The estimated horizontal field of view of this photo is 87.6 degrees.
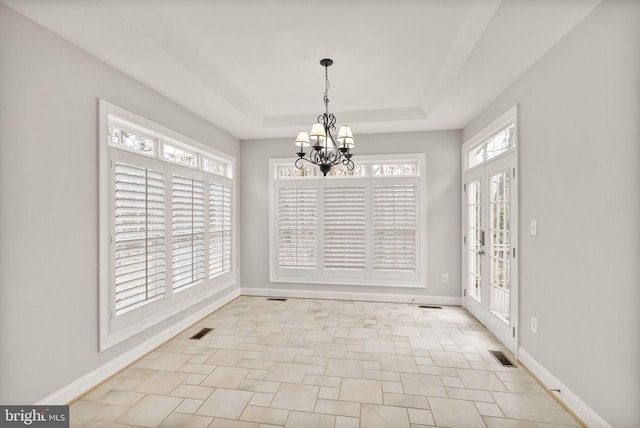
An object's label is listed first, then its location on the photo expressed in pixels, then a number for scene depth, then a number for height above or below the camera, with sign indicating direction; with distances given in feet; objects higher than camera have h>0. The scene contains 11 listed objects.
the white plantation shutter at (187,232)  12.30 -0.60
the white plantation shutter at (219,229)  15.12 -0.56
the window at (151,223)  9.20 -0.21
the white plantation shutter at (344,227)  17.15 -0.53
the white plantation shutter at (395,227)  16.69 -0.53
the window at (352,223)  16.70 -0.33
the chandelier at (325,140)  9.61 +2.33
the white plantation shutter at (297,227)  17.60 -0.54
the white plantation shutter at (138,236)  9.52 -0.58
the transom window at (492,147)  11.05 +2.65
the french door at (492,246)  10.70 -1.13
